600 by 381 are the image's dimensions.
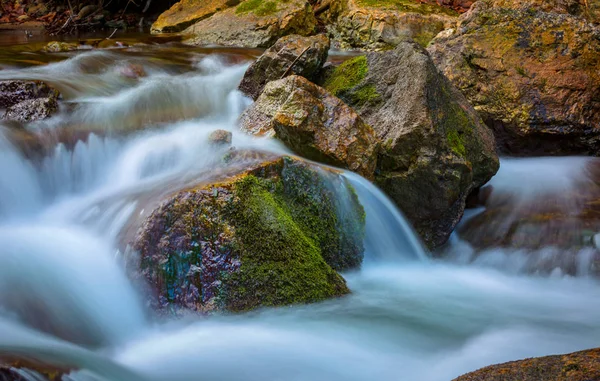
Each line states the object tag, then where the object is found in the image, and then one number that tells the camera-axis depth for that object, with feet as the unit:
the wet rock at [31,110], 17.69
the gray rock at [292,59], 20.76
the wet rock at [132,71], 24.64
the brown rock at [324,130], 15.37
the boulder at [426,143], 15.99
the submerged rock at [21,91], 18.30
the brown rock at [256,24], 34.76
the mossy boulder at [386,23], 34.01
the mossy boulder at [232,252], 11.43
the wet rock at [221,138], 16.16
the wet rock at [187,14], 39.52
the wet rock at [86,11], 48.21
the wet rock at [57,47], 29.09
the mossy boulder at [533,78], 20.93
